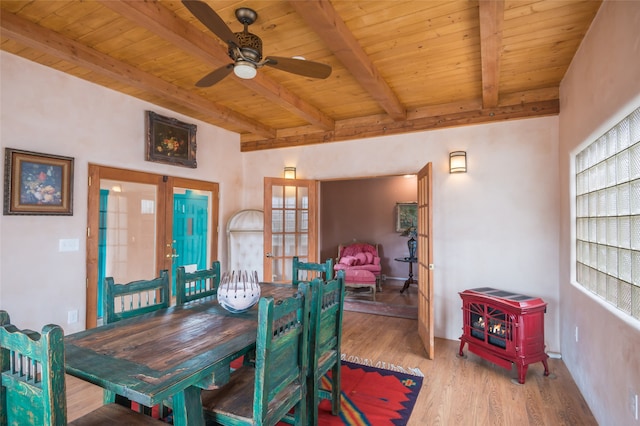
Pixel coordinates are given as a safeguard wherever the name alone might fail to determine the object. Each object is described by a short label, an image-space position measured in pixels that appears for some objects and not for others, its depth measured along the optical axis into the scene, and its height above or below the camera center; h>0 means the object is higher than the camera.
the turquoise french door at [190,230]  4.41 -0.21
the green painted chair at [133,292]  2.04 -0.51
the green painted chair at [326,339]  1.99 -0.81
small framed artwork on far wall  7.14 +0.00
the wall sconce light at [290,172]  4.99 +0.66
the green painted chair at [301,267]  3.11 -0.50
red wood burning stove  2.88 -1.04
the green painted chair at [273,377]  1.48 -0.81
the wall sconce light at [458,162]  3.82 +0.64
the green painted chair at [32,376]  1.09 -0.57
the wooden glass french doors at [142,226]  3.50 -0.14
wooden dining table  1.29 -0.65
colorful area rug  2.32 -1.44
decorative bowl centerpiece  2.13 -0.51
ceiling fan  1.86 +1.02
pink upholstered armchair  6.34 -0.86
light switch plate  3.20 -0.29
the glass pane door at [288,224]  4.71 -0.13
